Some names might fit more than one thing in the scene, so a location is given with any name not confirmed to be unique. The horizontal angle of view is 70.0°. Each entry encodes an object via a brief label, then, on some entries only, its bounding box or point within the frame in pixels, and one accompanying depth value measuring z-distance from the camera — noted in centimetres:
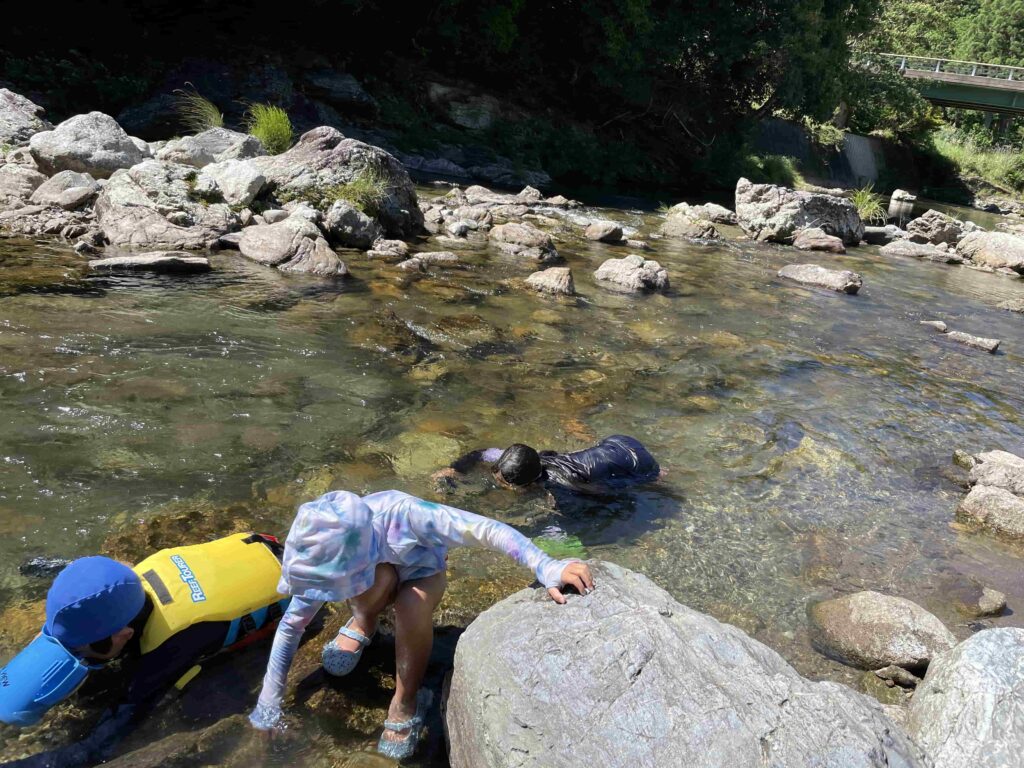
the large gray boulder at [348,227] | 1014
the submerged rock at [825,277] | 1245
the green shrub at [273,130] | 1314
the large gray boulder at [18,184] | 950
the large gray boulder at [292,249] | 889
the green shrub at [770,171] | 2666
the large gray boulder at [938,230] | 1930
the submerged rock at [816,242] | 1655
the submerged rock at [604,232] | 1411
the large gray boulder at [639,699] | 215
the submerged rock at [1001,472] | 522
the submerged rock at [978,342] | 966
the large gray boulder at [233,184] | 1025
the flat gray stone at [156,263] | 796
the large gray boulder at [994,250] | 1694
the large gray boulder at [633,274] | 1056
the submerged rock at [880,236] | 1894
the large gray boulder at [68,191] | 953
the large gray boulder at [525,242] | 1162
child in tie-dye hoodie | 261
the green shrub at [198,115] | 1415
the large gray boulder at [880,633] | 345
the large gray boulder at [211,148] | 1161
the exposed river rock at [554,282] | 966
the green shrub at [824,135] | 3134
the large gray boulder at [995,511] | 477
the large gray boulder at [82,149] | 1035
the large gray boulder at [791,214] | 1712
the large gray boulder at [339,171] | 1115
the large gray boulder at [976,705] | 255
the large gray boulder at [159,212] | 898
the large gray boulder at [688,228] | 1620
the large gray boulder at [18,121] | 1090
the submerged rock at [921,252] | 1719
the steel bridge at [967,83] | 3281
